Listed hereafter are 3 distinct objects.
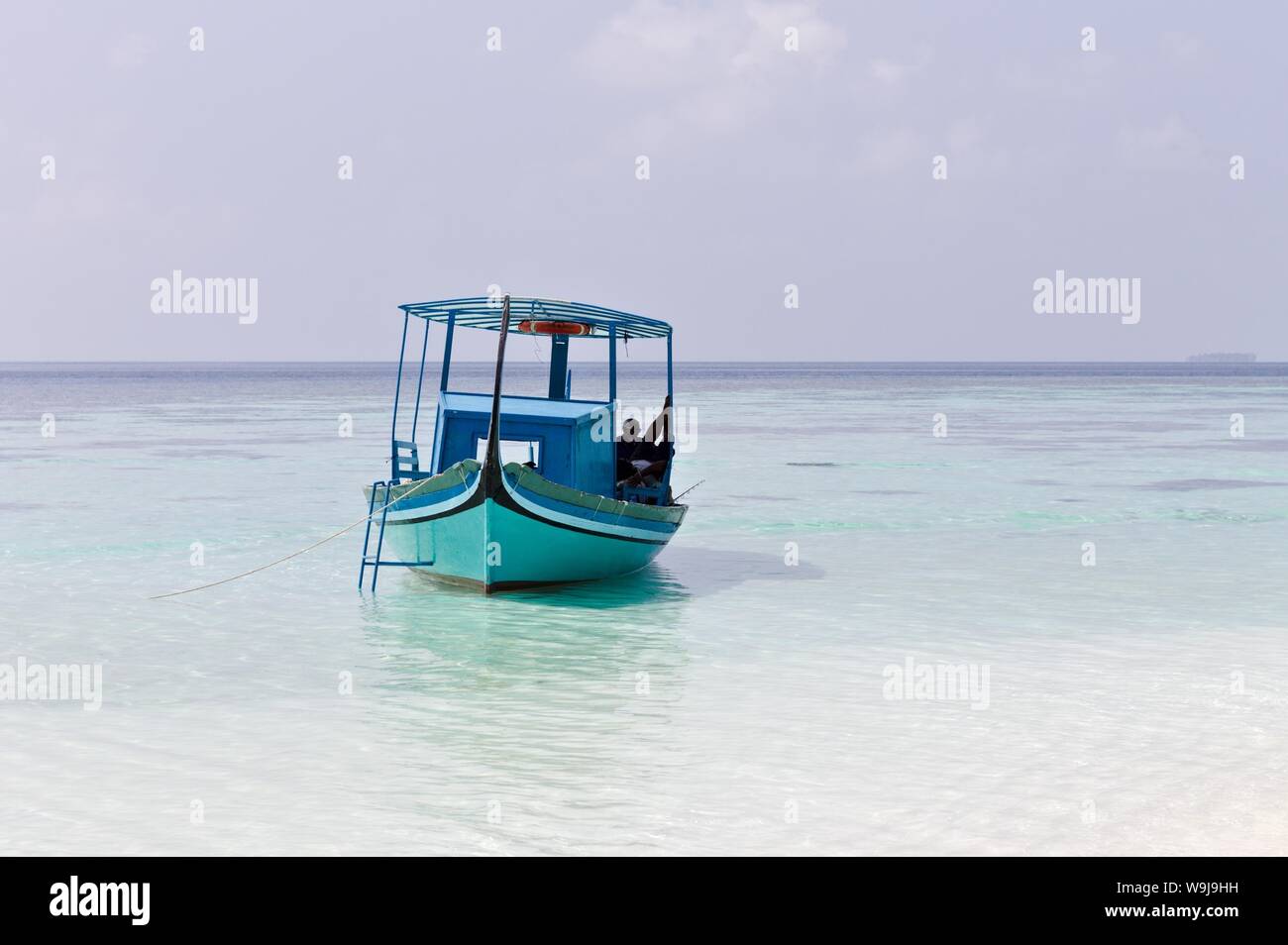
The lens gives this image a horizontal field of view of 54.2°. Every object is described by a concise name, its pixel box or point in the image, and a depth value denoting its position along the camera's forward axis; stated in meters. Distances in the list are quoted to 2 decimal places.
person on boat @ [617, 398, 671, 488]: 16.00
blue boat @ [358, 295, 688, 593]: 13.38
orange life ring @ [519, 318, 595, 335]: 15.65
